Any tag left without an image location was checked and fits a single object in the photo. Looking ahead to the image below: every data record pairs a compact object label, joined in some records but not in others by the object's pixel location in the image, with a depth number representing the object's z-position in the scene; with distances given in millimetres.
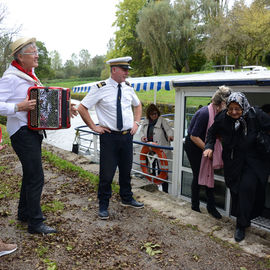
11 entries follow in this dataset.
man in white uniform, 3840
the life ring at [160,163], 6156
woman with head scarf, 3432
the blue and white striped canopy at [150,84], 7530
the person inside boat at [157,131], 6438
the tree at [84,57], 111812
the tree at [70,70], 94062
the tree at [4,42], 27312
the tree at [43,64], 61388
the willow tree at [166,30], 33594
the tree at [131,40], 42031
